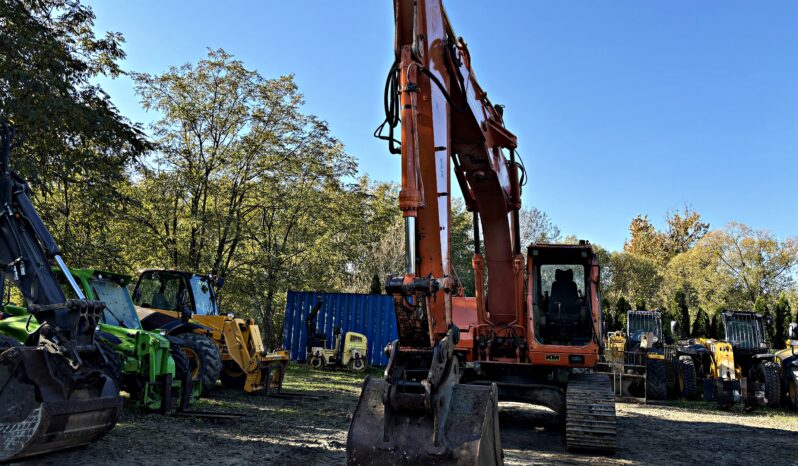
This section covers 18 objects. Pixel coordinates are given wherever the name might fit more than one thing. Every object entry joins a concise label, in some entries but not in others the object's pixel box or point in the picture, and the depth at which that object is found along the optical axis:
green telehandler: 8.28
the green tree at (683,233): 55.66
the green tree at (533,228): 44.41
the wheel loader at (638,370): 15.34
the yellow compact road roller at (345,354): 20.61
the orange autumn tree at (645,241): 55.37
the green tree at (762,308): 31.45
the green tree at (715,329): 30.93
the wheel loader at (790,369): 14.14
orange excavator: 4.59
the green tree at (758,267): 39.22
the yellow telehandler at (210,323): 11.93
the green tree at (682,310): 32.31
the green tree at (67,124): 11.02
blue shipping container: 22.61
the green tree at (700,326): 31.62
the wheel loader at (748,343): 16.06
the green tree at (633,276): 45.69
